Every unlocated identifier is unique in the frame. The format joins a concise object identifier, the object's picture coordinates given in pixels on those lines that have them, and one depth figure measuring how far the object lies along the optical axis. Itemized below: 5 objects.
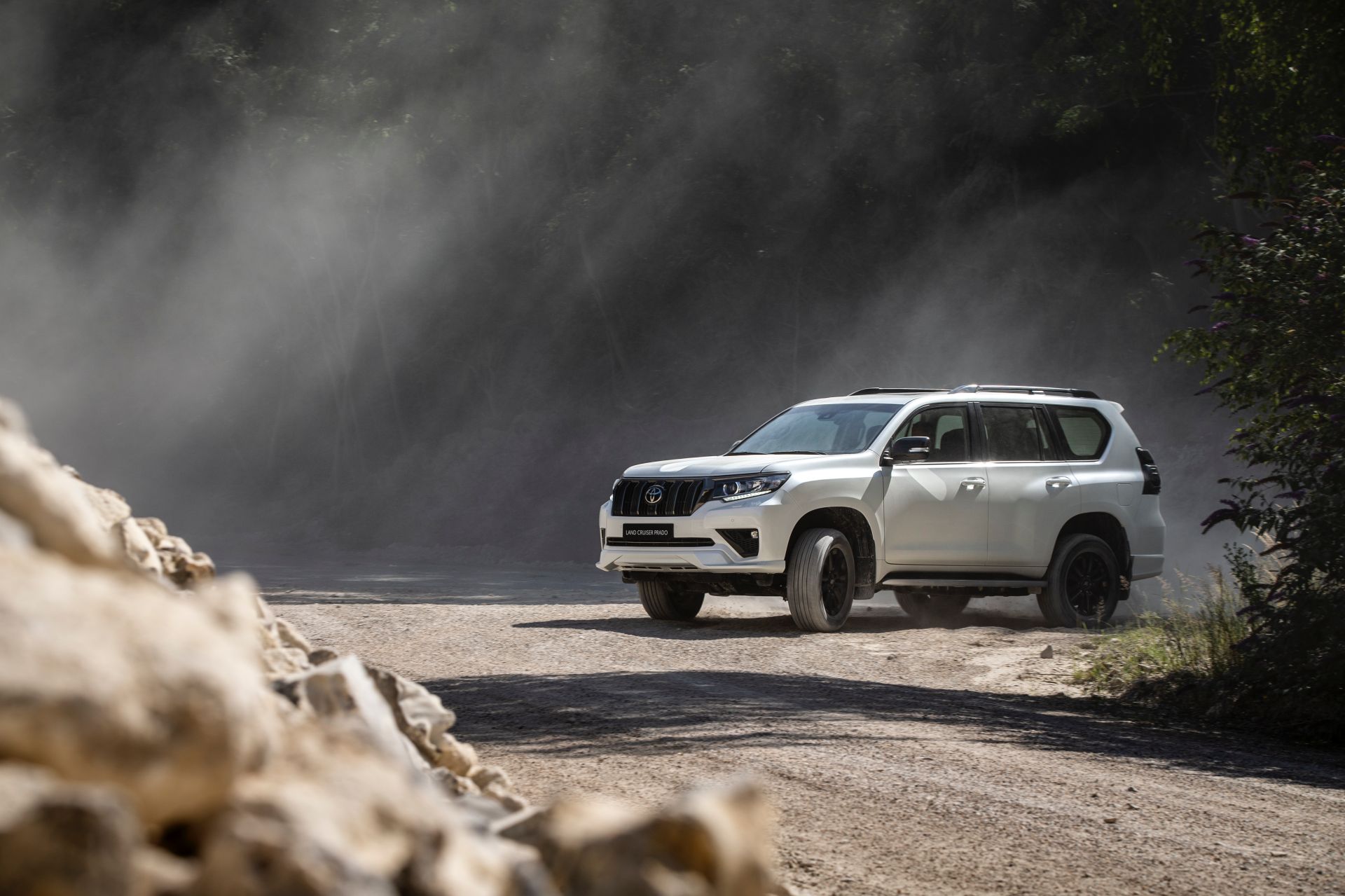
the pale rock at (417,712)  7.68
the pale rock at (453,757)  7.84
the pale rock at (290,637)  8.20
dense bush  17.42
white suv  24.36
